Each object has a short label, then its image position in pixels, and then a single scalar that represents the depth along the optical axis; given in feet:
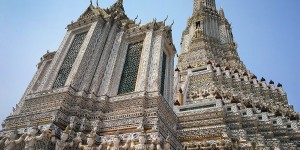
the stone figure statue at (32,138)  20.10
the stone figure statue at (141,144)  20.08
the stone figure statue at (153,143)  20.32
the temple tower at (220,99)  33.45
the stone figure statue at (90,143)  21.10
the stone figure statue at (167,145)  21.04
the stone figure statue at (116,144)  20.98
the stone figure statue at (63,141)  20.56
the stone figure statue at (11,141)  20.93
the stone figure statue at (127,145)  20.85
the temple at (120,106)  22.13
